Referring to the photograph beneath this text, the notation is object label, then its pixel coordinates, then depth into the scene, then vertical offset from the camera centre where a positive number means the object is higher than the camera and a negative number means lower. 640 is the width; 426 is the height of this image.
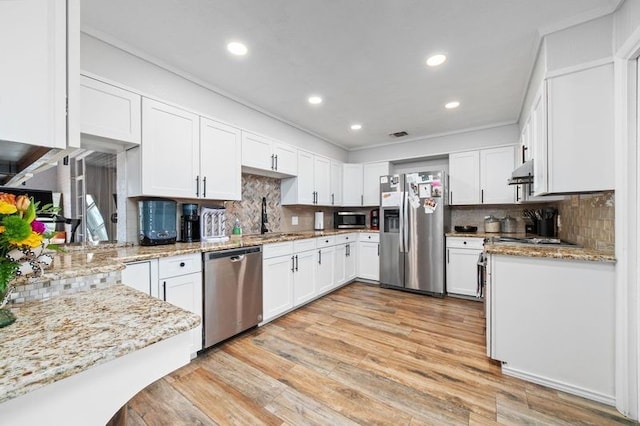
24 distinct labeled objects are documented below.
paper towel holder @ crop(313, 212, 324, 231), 4.54 -0.16
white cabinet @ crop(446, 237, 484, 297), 3.55 -0.74
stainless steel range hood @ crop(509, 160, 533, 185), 2.28 +0.33
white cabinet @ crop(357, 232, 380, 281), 4.32 -0.74
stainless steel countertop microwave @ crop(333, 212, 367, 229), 4.87 -0.15
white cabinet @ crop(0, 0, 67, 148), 0.70 +0.39
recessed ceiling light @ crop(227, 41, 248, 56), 2.06 +1.32
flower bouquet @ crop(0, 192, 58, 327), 0.74 -0.07
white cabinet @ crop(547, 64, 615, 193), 1.67 +0.53
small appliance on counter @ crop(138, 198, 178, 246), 2.22 -0.07
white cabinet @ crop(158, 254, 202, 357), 1.96 -0.54
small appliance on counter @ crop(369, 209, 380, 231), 4.73 -0.13
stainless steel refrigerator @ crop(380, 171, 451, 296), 3.71 -0.28
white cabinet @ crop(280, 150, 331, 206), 3.85 +0.44
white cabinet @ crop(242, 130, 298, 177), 3.02 +0.70
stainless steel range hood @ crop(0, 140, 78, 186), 0.83 +0.19
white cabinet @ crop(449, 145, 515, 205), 3.72 +0.52
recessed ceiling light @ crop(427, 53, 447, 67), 2.23 +1.32
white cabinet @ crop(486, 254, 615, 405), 1.66 -0.76
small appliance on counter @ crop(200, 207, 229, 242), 2.68 -0.13
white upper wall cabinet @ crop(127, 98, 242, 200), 2.18 +0.51
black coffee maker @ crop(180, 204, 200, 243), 2.53 -0.07
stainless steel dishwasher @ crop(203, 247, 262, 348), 2.23 -0.73
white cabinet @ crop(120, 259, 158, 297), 1.75 -0.43
